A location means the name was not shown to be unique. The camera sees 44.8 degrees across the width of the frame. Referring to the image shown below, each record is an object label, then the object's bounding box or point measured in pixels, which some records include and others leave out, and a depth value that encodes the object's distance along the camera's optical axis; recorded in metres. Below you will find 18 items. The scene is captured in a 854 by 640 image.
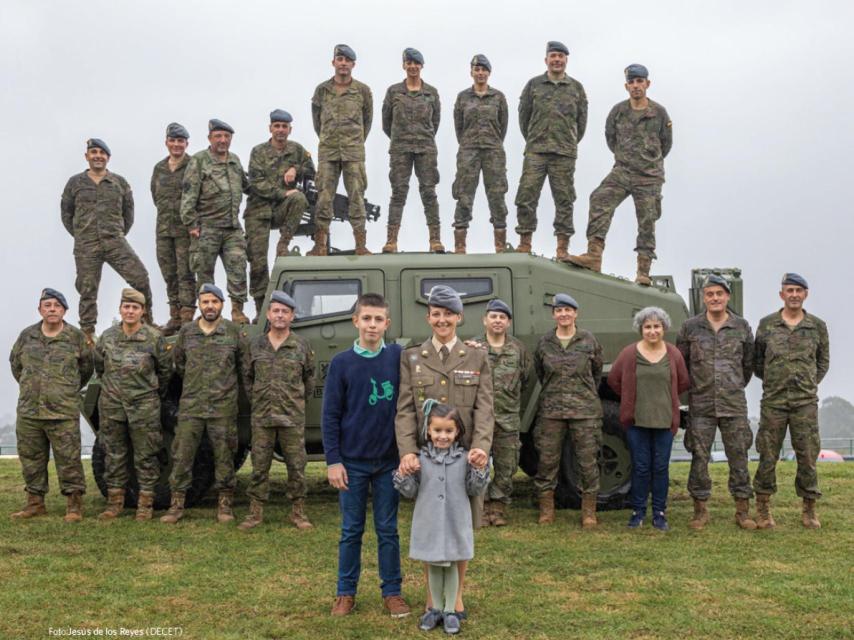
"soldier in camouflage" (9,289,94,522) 8.01
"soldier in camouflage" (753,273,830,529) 7.36
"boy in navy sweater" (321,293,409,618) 5.10
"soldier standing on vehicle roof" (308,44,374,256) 9.59
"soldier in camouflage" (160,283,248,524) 7.79
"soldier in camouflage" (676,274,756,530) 7.43
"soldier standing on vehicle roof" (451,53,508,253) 9.66
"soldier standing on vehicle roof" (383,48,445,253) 9.70
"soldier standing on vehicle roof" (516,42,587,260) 9.47
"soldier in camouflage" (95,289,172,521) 7.93
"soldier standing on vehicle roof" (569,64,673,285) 9.25
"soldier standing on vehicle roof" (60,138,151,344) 9.43
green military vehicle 8.27
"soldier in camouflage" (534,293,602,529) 7.69
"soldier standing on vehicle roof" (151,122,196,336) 9.51
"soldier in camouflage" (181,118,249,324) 9.01
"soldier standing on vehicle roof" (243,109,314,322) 9.33
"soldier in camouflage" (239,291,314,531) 7.59
